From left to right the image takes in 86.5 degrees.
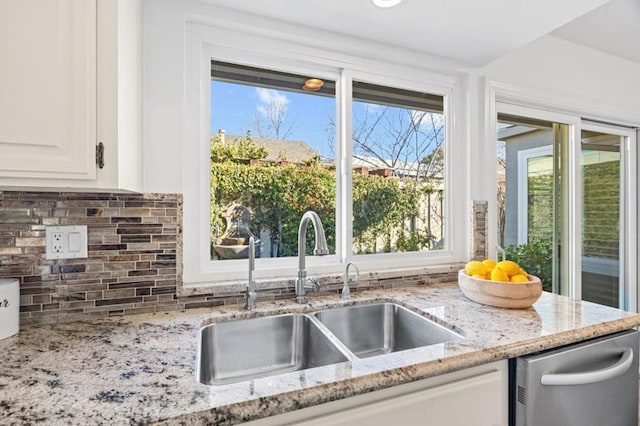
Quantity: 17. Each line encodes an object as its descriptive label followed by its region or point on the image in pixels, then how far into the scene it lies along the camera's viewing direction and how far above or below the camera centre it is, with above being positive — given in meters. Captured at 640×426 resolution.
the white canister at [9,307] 1.02 -0.28
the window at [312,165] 1.48 +0.24
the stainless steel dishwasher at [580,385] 0.99 -0.52
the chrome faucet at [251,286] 1.35 -0.29
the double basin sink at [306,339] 1.18 -0.47
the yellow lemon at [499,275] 1.37 -0.25
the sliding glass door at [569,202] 2.18 +0.09
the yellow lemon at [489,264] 1.47 -0.21
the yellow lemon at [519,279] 1.35 -0.26
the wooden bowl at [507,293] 1.32 -0.31
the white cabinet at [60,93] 0.88 +0.33
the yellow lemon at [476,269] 1.45 -0.23
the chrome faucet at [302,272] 1.41 -0.25
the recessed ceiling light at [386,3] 1.36 +0.86
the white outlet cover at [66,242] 1.17 -0.10
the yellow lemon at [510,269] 1.39 -0.22
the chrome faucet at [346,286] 1.52 -0.32
